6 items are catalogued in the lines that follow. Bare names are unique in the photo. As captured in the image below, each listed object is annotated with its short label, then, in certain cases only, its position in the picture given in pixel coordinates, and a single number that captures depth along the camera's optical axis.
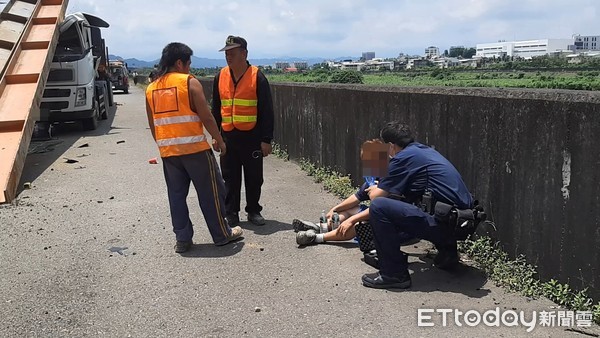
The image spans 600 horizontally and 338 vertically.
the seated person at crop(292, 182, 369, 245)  5.12
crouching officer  4.11
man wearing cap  5.73
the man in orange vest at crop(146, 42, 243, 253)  4.91
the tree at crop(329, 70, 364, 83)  30.66
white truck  13.74
